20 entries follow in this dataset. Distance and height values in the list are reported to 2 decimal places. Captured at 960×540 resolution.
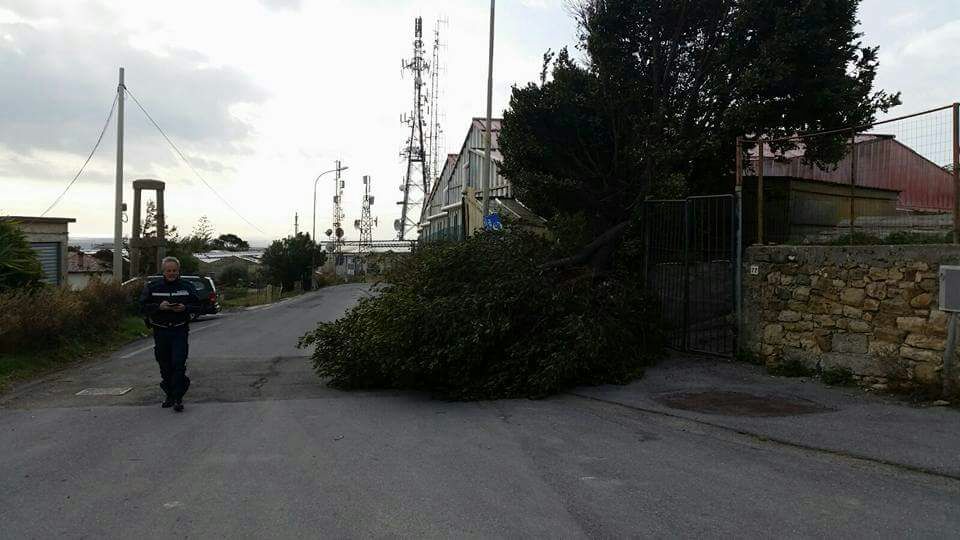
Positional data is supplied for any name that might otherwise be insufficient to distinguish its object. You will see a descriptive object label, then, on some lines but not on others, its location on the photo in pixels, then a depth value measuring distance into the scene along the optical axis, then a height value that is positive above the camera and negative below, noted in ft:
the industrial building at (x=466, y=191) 92.19 +17.04
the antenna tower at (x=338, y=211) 259.60 +25.38
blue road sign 53.83 +4.76
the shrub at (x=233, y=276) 192.13 +0.32
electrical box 25.02 -0.10
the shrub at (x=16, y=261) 44.88 +0.88
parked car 79.30 -1.70
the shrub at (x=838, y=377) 28.73 -3.72
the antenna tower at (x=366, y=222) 279.92 +22.07
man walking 26.73 -1.90
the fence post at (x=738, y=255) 34.19 +1.36
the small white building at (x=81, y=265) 114.92 +1.86
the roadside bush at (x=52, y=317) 36.91 -2.47
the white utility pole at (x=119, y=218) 75.77 +6.16
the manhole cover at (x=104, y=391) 30.17 -4.92
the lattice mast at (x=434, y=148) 220.84 +41.66
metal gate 35.32 +0.55
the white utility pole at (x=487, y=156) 67.72 +11.78
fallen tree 29.30 -2.22
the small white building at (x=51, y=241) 73.61 +3.55
